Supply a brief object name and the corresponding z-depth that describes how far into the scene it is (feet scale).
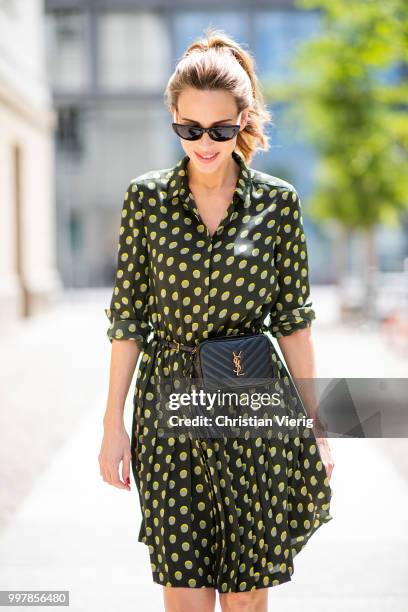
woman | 7.22
